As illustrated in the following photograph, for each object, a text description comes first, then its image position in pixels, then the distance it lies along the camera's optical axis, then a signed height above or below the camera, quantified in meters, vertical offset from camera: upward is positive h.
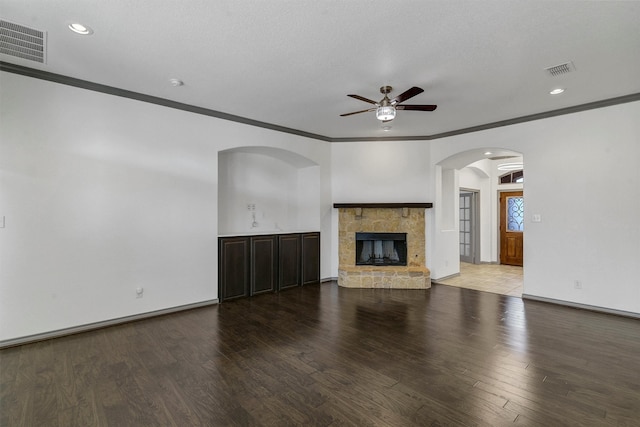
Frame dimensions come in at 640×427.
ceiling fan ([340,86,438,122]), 3.32 +1.32
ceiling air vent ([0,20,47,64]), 2.57 +1.64
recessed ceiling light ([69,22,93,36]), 2.53 +1.66
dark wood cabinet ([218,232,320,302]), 4.77 -0.78
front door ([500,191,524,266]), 8.00 -0.27
